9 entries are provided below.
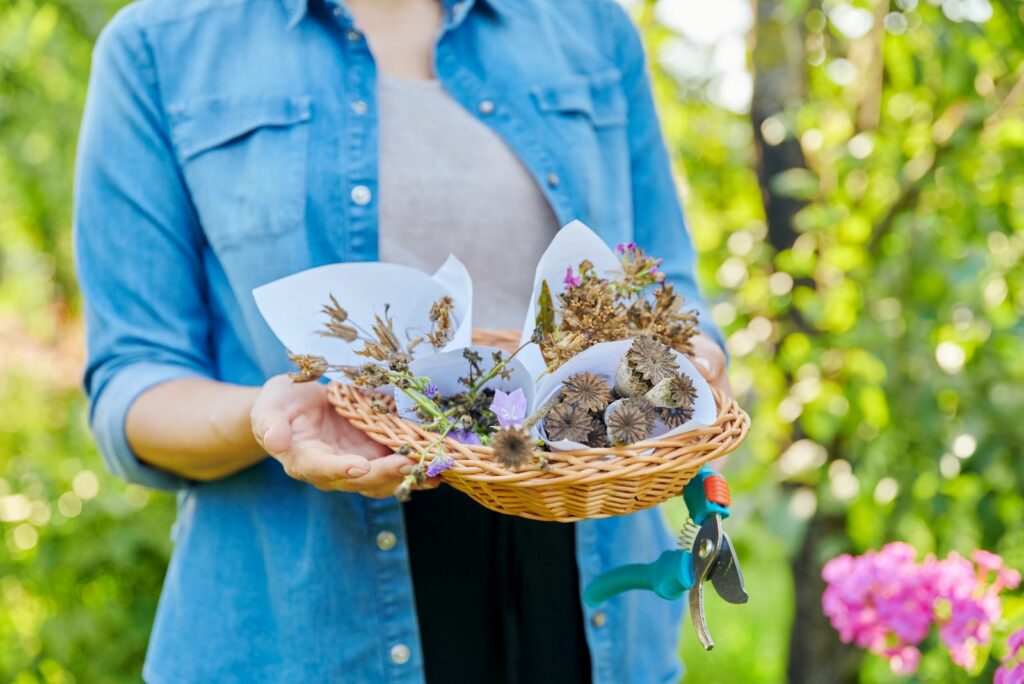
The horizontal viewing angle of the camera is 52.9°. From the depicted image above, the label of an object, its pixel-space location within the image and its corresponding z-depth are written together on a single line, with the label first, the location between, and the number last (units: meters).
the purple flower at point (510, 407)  0.86
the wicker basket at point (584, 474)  0.81
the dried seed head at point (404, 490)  0.81
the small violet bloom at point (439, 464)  0.82
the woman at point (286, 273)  1.12
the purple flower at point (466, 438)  0.88
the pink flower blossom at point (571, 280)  0.94
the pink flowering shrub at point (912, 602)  1.27
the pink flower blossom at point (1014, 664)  0.88
